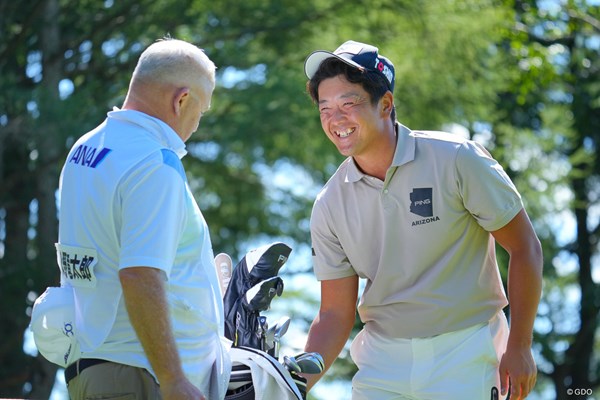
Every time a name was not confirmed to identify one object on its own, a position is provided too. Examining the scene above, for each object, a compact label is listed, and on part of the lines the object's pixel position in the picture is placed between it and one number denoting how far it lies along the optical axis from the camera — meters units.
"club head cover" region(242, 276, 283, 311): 7.43
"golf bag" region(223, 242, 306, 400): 7.02
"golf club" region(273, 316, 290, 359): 7.53
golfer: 7.84
